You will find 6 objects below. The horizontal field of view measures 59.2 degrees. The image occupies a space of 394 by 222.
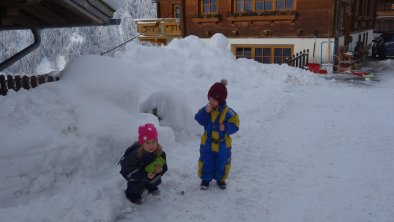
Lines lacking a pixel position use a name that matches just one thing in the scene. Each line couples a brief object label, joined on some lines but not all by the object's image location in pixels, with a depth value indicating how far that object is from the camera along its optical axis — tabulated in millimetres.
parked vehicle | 19650
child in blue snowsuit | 4109
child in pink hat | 3674
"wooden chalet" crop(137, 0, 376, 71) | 15547
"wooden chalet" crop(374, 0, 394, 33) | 28328
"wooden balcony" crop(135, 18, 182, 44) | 21203
